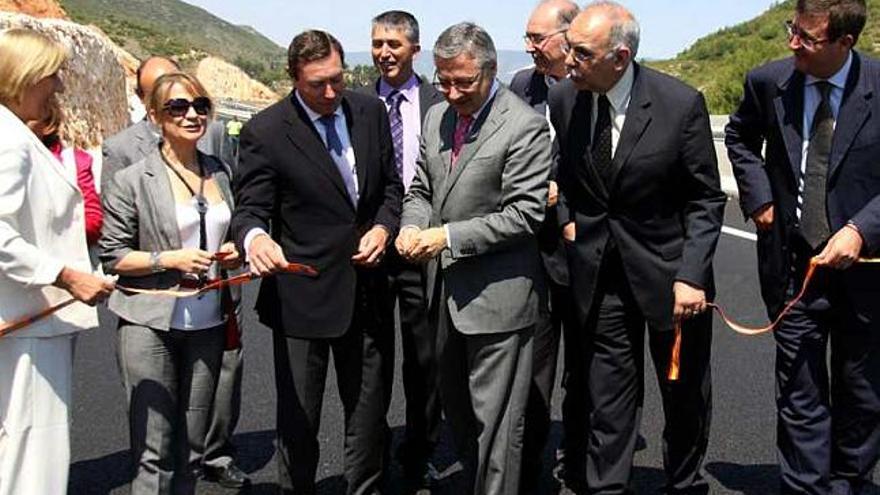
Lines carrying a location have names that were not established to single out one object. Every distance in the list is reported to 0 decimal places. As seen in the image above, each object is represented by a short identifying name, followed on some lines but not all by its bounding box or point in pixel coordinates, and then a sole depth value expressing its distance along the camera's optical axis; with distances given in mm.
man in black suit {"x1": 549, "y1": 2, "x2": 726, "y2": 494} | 4082
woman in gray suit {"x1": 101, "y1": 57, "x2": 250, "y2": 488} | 4809
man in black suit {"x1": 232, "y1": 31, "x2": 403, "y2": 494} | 4129
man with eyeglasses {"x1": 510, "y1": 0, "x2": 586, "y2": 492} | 4469
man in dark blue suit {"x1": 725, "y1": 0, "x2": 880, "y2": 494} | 4090
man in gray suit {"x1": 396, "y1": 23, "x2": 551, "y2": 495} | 3939
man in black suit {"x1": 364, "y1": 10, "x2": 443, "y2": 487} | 4801
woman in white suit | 3340
